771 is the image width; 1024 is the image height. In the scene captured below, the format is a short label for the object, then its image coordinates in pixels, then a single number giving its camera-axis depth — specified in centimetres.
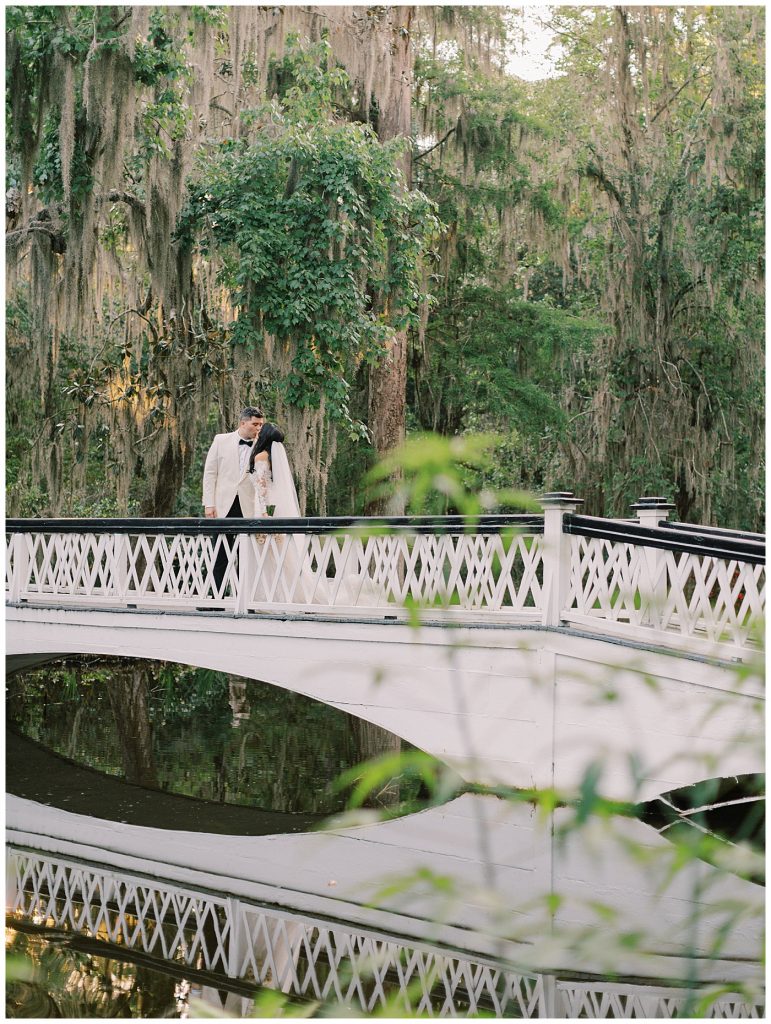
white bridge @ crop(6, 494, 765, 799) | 676
